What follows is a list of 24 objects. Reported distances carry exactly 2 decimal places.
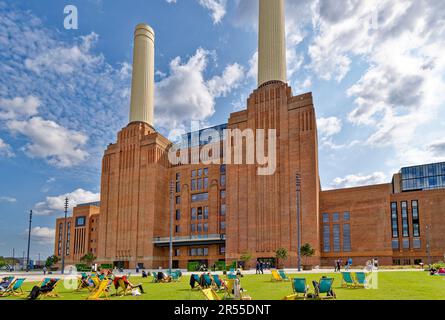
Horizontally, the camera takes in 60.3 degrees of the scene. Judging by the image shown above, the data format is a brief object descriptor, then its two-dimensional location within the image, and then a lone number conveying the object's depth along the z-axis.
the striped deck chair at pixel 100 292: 15.99
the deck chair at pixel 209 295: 12.64
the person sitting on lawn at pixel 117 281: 17.72
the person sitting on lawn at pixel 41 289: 16.11
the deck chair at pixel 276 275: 25.19
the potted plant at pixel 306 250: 54.01
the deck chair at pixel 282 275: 25.36
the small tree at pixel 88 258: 80.38
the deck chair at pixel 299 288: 15.25
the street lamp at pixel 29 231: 73.47
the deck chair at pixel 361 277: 19.16
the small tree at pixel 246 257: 57.68
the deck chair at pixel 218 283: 18.89
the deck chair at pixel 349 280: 19.20
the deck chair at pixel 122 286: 17.72
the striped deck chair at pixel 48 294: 17.35
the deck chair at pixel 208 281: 19.56
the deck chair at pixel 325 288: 15.30
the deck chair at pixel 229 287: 16.16
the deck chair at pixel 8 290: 18.77
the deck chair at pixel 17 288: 19.02
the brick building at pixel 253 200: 63.97
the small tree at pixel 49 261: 91.62
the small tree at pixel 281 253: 54.72
